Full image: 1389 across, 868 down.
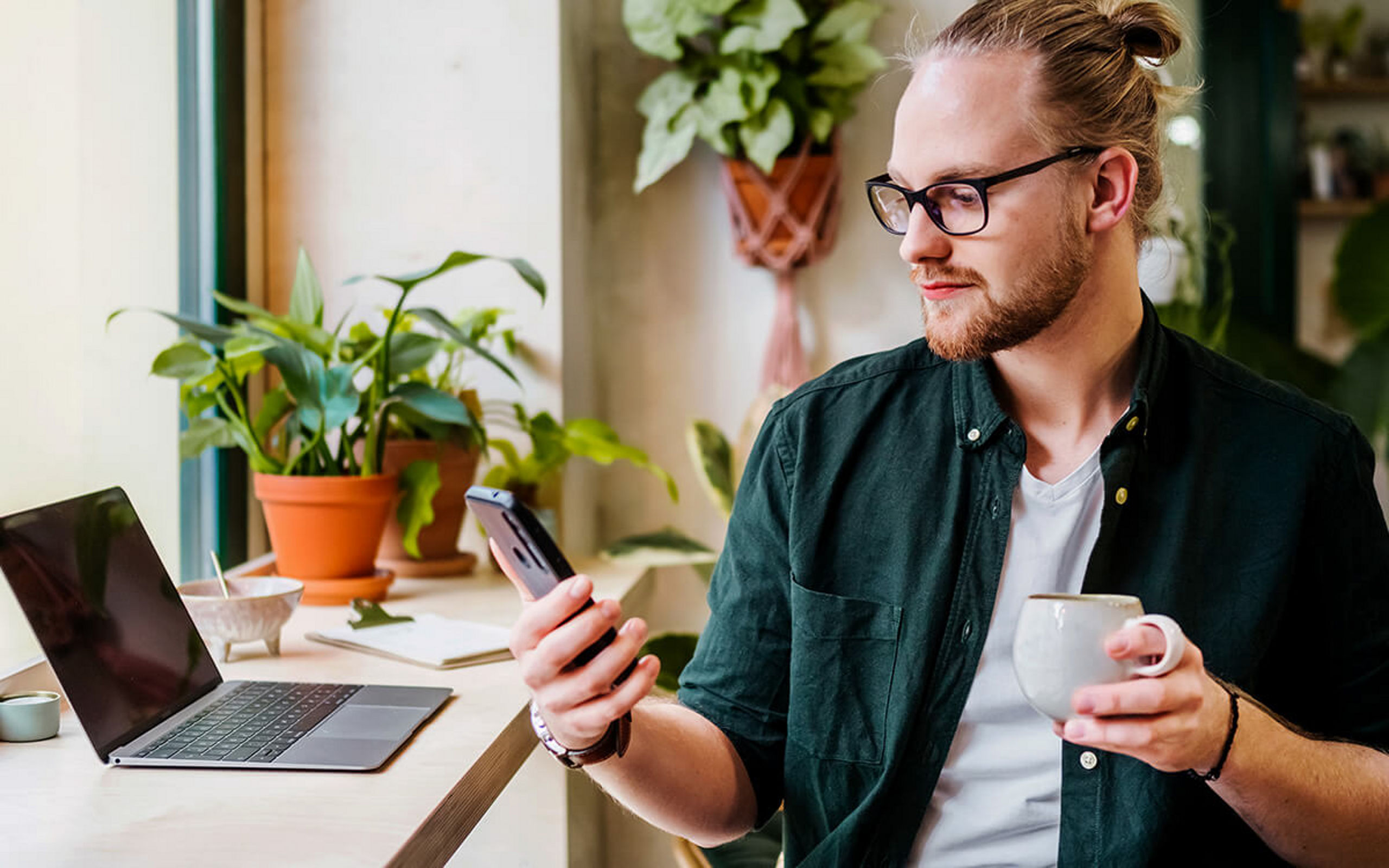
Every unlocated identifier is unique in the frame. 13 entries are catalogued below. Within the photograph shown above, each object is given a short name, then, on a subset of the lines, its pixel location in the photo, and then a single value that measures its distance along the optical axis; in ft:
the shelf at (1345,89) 9.86
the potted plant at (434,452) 6.35
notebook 5.12
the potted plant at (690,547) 6.93
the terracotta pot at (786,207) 7.70
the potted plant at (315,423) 5.76
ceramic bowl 4.86
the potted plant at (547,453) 6.81
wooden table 3.11
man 3.89
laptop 3.70
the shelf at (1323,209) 9.62
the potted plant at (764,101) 7.39
